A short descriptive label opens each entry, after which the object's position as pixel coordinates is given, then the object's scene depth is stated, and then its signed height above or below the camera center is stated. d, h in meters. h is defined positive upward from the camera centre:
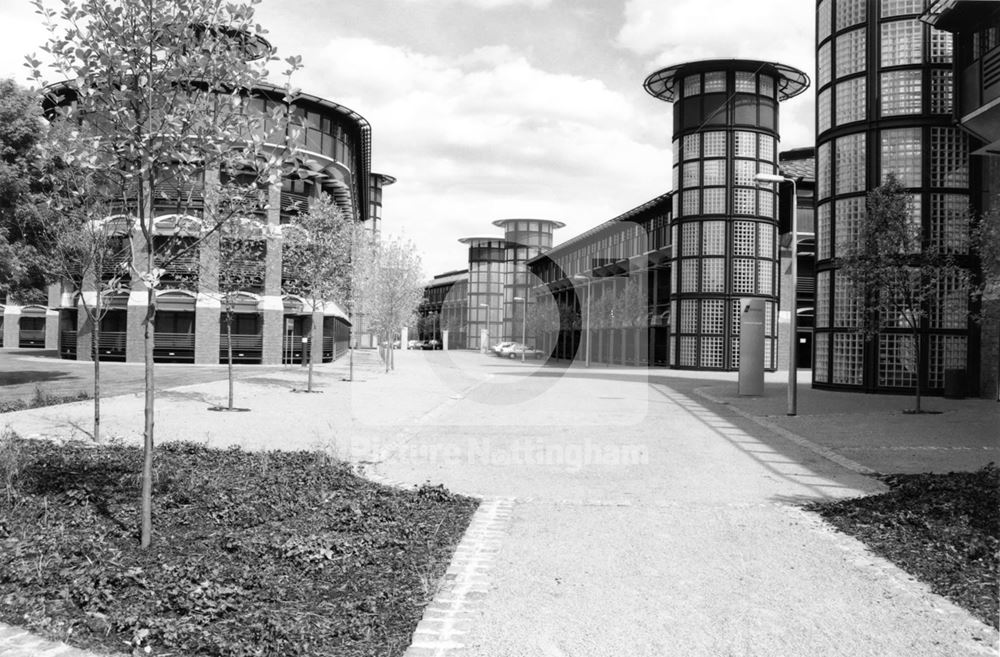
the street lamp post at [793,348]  17.45 -0.25
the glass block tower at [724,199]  44.50 +8.20
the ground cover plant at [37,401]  14.90 -1.55
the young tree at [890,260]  18.41 +1.96
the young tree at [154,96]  5.60 +1.77
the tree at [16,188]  16.55 +3.08
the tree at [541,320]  72.00 +1.38
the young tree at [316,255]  21.73 +2.23
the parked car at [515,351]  72.75 -1.70
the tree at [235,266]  16.88 +1.47
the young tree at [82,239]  8.35 +1.48
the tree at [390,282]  36.50 +2.43
